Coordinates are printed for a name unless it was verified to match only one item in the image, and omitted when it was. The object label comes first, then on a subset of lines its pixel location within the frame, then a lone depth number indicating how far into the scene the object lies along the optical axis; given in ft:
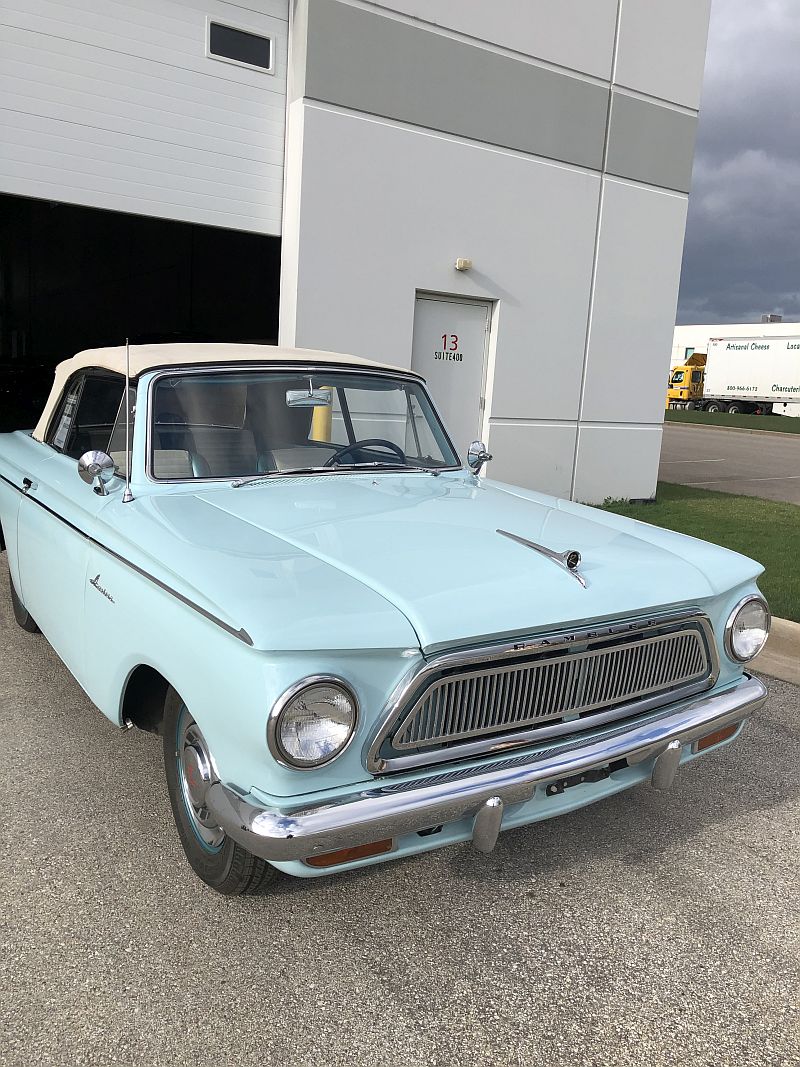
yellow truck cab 147.13
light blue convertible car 6.76
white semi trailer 126.43
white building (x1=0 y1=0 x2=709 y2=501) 22.81
